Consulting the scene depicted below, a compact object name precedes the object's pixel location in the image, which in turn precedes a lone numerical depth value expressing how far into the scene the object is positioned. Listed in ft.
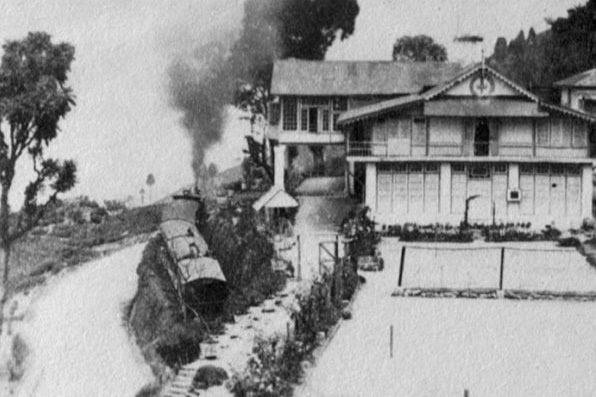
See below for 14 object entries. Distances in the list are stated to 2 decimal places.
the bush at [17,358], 67.36
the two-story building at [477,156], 117.60
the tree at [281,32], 174.29
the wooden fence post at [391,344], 61.05
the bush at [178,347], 64.34
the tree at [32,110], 73.20
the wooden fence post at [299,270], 87.30
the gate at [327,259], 84.94
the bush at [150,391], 57.57
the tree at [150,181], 120.64
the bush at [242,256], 82.53
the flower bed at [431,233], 107.86
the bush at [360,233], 92.79
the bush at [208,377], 57.77
